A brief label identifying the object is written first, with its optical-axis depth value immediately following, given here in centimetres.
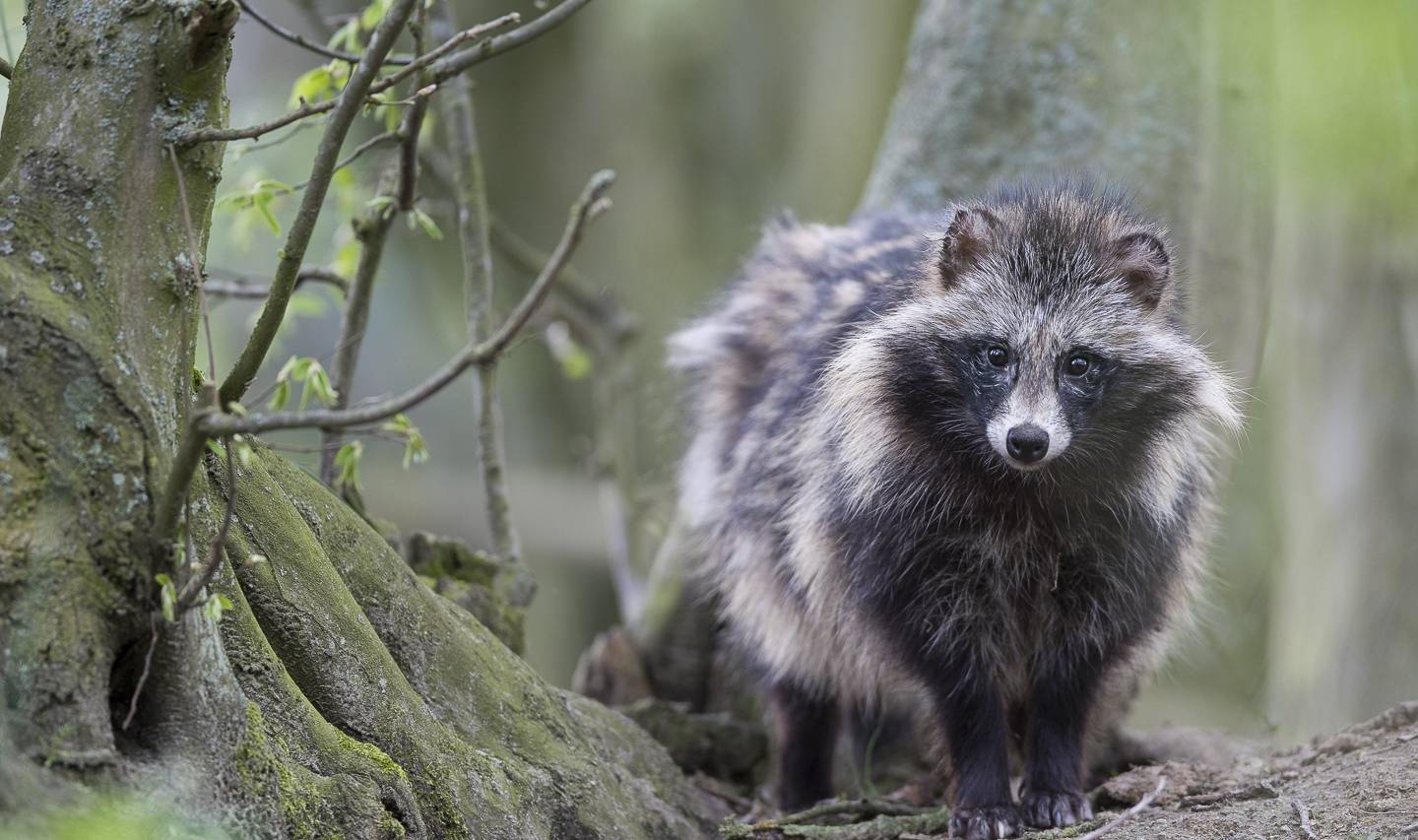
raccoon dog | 954
